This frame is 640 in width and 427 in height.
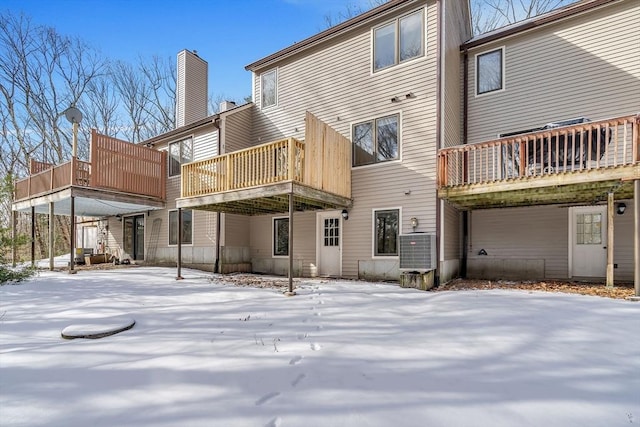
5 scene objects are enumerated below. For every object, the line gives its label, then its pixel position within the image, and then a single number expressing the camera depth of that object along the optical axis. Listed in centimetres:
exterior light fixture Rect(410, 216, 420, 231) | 836
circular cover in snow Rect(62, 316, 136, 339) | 379
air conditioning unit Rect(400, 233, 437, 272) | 782
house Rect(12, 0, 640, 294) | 750
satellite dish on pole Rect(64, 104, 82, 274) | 965
